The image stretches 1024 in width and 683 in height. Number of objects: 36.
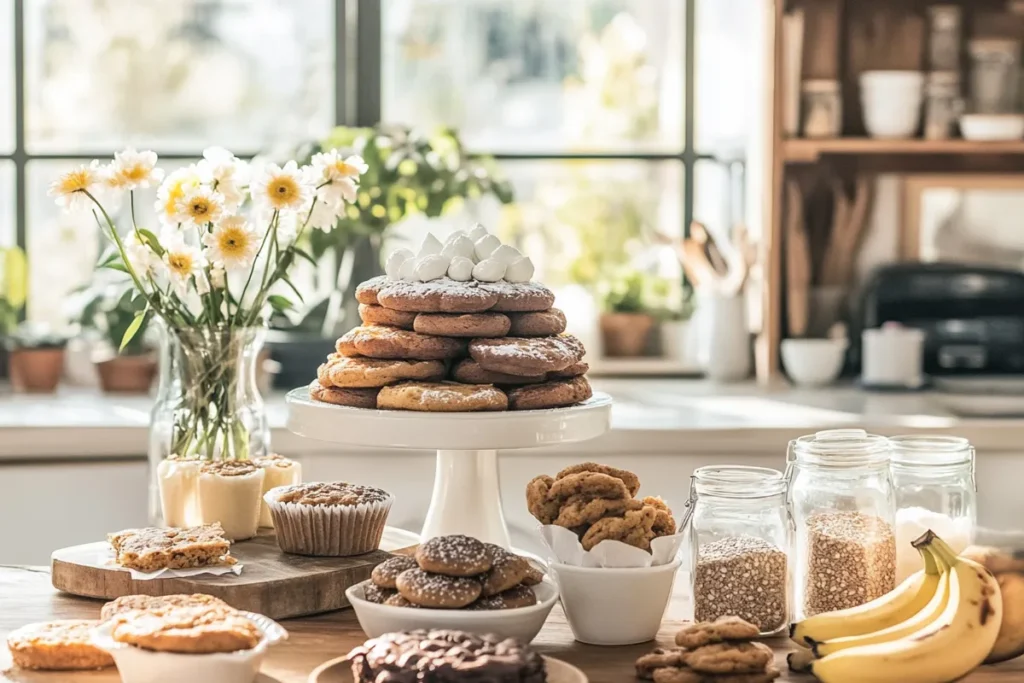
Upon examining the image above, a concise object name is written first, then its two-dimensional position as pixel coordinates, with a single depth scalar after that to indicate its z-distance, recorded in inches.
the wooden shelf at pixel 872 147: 127.9
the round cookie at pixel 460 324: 80.3
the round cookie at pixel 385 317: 81.1
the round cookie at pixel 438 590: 69.7
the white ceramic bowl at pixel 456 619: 69.5
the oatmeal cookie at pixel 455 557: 70.3
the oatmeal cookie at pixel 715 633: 69.0
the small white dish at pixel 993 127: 127.7
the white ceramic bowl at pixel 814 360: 127.6
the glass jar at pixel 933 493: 74.8
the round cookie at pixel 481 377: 79.7
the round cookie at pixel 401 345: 80.1
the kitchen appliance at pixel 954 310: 130.4
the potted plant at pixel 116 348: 126.1
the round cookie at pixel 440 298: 80.1
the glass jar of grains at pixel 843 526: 73.3
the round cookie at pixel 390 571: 71.2
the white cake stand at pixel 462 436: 77.1
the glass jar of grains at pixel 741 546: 73.7
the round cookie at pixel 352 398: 80.1
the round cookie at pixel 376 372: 79.6
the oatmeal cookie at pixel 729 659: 68.1
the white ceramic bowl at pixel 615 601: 73.2
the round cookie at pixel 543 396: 79.5
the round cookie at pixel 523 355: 78.7
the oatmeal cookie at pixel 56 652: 70.8
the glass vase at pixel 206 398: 84.3
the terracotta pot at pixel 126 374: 126.1
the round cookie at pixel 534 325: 81.5
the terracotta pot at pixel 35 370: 125.8
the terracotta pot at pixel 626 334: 136.9
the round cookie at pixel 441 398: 77.9
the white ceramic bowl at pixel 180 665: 67.8
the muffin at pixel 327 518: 79.2
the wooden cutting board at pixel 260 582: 76.1
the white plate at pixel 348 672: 68.2
